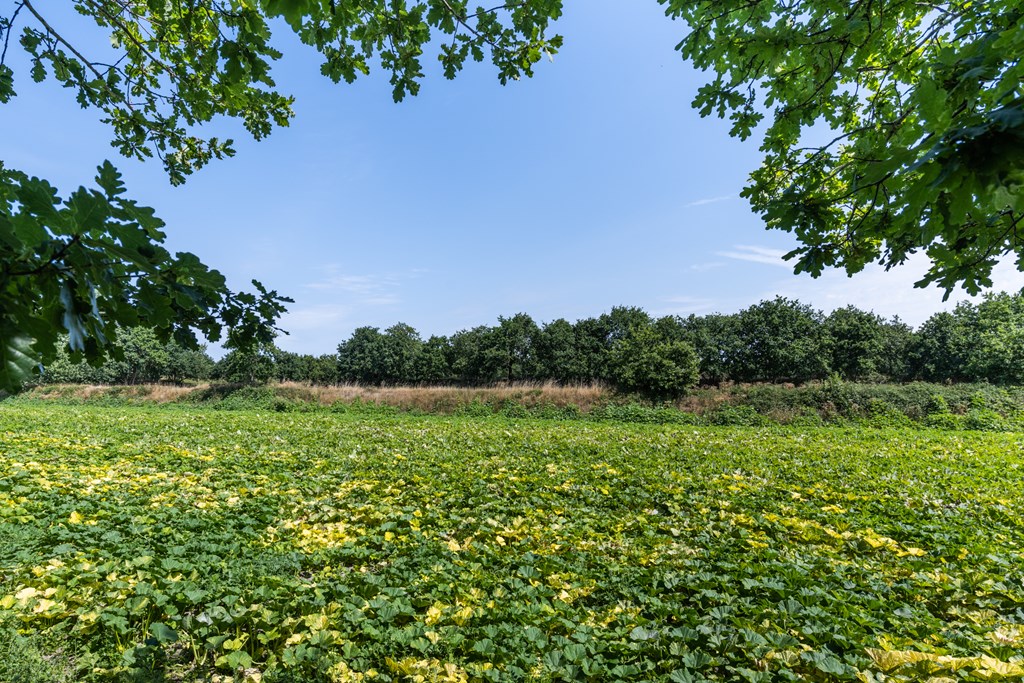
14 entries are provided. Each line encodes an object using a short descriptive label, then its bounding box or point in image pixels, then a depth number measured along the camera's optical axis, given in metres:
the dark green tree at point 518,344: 38.34
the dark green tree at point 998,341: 26.11
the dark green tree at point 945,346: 29.61
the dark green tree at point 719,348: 32.62
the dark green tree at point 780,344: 30.38
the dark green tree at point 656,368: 22.91
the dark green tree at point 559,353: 36.75
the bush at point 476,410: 23.30
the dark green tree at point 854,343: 30.48
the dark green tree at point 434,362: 41.34
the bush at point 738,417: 18.70
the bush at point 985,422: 16.84
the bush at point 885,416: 17.75
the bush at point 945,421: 17.06
